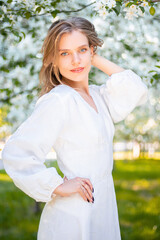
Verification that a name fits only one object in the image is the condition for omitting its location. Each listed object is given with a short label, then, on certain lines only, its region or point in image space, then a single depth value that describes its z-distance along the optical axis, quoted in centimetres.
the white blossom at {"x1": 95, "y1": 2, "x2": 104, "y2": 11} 188
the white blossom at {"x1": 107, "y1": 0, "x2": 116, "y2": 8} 182
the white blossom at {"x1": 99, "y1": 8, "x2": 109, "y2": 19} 189
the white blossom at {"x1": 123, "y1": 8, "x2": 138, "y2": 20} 192
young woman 152
